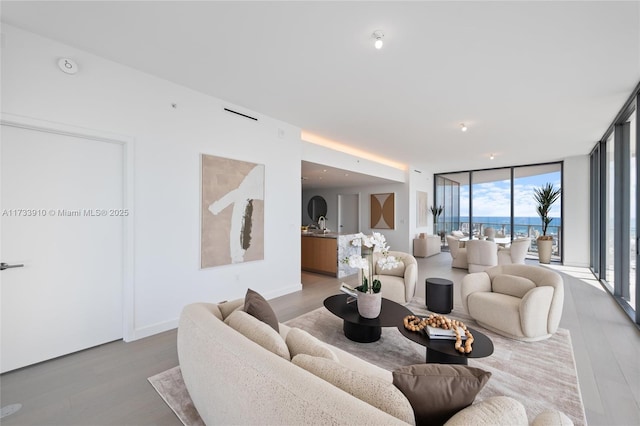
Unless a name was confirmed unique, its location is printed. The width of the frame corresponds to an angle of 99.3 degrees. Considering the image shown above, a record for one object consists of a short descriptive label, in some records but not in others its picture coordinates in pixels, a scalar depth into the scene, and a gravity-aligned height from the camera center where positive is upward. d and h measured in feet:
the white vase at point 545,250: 24.91 -3.25
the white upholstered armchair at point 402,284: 13.39 -3.50
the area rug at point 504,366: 6.70 -4.67
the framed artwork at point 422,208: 31.17 +0.69
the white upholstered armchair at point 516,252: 20.88 -2.97
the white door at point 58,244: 8.07 -1.05
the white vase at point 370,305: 9.17 -3.09
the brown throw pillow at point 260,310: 6.48 -2.36
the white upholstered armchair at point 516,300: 9.73 -3.32
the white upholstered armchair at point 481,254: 20.16 -3.00
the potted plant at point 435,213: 34.03 +0.12
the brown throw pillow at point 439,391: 3.54 -2.34
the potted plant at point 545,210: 25.00 +0.44
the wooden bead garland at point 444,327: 7.20 -3.33
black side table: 12.49 -3.81
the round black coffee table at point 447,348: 7.04 -3.60
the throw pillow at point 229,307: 7.16 -2.54
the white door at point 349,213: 33.42 +0.05
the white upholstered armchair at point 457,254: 22.97 -3.40
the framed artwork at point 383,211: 30.48 +0.30
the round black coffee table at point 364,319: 8.95 -3.57
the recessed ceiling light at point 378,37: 7.89 +5.24
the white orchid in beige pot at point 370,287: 9.10 -2.58
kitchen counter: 20.11 -3.00
